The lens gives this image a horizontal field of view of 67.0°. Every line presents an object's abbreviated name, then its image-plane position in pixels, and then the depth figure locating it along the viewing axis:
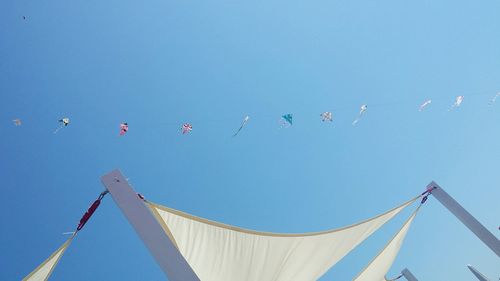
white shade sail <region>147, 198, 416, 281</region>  3.24
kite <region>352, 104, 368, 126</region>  6.51
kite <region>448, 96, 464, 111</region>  6.71
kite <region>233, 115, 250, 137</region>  6.42
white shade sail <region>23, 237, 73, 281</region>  3.08
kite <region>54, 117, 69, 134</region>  5.94
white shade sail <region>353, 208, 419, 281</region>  5.51
